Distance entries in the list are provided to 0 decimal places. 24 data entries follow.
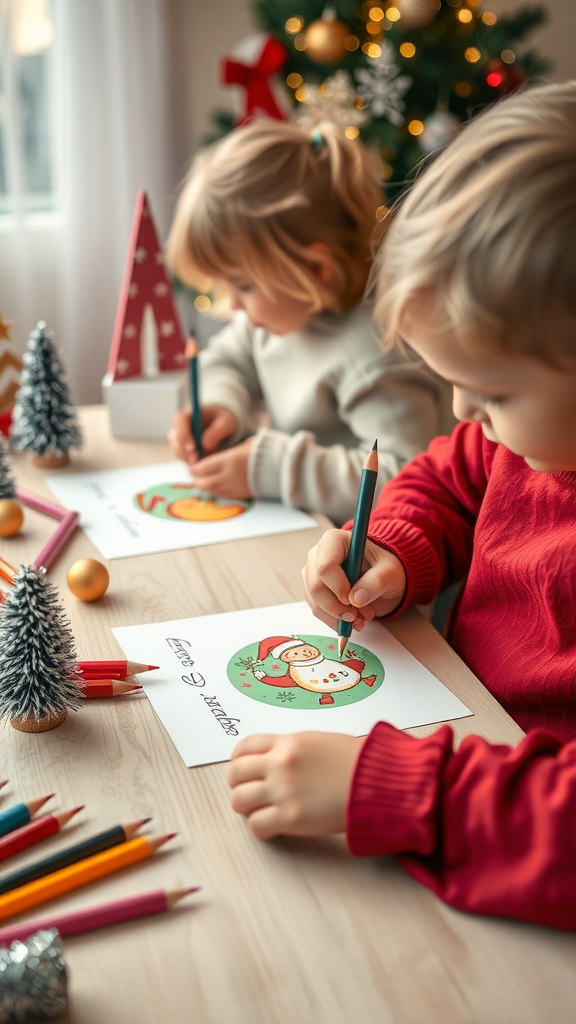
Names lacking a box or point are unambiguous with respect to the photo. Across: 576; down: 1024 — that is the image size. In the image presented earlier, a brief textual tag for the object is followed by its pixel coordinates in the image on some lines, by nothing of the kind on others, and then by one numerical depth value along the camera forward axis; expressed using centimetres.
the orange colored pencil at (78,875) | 46
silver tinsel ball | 41
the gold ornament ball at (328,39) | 176
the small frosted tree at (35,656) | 60
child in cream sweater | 109
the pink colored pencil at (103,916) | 44
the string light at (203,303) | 209
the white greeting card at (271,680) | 62
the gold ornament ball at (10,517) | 90
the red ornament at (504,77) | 175
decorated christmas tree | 175
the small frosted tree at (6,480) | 97
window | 194
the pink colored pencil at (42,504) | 95
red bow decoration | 182
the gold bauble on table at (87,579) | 77
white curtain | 201
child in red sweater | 50
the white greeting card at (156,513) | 91
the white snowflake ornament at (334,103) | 165
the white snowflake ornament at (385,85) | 175
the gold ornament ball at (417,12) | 169
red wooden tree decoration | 119
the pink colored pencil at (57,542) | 85
